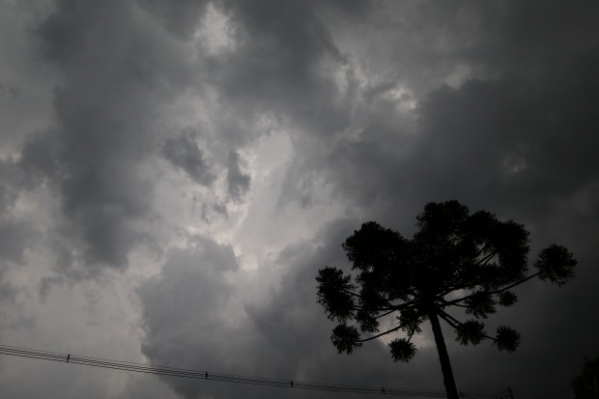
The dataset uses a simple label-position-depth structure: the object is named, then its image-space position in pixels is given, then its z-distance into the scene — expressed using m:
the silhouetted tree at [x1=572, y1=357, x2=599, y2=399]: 16.42
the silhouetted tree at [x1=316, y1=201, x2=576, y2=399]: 14.52
